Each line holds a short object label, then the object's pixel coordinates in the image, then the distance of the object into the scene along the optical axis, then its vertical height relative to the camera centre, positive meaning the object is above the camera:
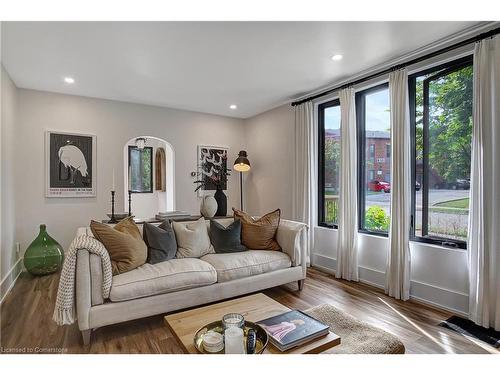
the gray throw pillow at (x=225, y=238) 3.22 -0.57
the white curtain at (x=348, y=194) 3.64 -0.11
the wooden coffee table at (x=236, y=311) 1.52 -0.83
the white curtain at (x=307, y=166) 4.27 +0.28
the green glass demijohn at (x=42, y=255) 3.71 -0.87
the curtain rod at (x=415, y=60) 2.43 +1.26
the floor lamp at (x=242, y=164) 4.96 +0.37
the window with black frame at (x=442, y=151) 2.75 +0.33
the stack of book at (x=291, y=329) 1.53 -0.80
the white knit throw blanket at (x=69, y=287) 2.14 -0.73
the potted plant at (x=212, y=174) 5.30 +0.22
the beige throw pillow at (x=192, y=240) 3.03 -0.57
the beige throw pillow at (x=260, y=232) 3.35 -0.54
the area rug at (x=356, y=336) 1.79 -0.99
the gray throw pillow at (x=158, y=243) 2.78 -0.55
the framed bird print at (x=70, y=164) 4.07 +0.32
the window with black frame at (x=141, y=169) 6.33 +0.38
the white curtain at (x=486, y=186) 2.38 -0.01
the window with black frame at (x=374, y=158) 3.47 +0.33
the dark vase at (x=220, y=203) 4.12 -0.24
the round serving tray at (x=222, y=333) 1.49 -0.82
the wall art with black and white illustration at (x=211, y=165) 5.29 +0.38
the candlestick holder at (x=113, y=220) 3.42 -0.39
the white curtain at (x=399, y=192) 3.02 -0.07
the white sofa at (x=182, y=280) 2.20 -0.84
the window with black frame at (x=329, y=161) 4.11 +0.35
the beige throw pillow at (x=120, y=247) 2.47 -0.52
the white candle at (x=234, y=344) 1.43 -0.77
